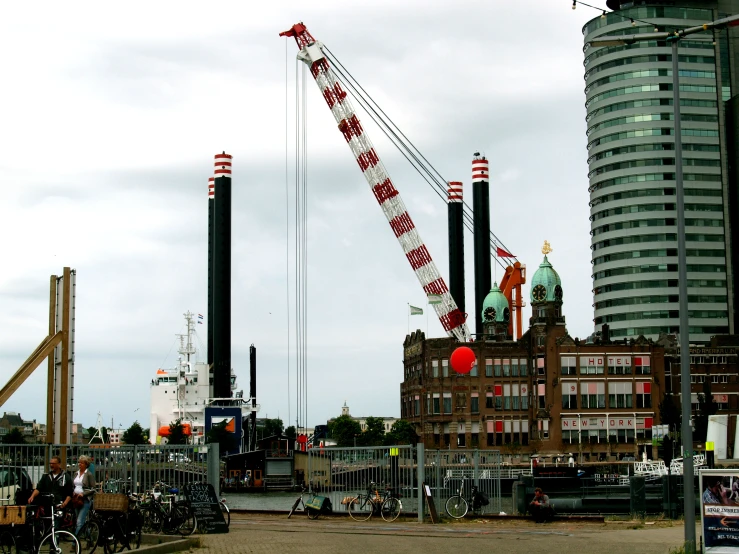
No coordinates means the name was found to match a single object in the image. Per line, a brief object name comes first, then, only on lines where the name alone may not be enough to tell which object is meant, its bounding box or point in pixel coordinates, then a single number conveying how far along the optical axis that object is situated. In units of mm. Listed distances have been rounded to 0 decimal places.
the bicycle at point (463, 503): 38375
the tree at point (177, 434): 137338
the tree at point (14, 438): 134625
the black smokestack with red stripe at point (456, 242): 152375
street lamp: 24344
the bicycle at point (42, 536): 21156
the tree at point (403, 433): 124494
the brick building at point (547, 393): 118812
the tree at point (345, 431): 169875
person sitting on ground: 37812
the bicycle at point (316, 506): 38594
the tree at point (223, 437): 143000
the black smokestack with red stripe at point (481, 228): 155000
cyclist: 22891
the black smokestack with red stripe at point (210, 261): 167012
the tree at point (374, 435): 158825
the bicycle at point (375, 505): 37250
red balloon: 92438
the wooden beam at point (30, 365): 33281
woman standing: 23609
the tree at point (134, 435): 155125
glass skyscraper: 163625
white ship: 159250
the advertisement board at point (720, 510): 22609
